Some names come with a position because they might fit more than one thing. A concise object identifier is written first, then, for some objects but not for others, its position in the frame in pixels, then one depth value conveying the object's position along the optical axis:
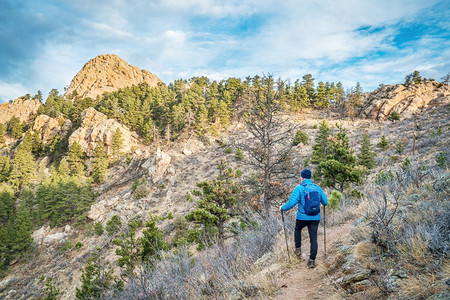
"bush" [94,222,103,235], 24.97
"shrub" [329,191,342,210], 7.73
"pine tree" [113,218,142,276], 12.43
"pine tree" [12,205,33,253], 26.73
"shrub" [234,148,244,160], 29.75
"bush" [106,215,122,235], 22.72
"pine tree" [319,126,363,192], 11.56
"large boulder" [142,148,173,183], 32.75
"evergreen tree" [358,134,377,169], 19.25
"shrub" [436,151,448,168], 8.14
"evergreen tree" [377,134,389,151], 24.30
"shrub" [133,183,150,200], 29.64
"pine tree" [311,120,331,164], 21.81
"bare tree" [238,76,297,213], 11.69
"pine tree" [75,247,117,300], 10.08
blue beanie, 4.35
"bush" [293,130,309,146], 33.87
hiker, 4.04
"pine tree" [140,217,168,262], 12.04
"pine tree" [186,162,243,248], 11.89
